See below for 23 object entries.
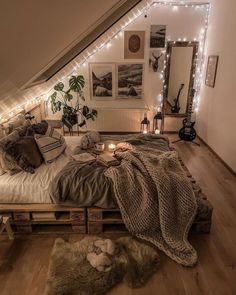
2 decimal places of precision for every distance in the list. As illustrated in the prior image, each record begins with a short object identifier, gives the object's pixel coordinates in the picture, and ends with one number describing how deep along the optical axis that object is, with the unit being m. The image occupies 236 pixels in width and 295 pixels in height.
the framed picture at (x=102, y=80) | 4.67
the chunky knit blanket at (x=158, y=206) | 2.01
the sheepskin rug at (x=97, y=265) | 1.68
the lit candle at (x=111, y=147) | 2.84
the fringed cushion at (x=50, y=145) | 2.46
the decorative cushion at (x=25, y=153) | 2.22
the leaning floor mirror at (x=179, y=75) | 4.54
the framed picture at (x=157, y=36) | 4.41
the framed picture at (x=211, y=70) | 3.92
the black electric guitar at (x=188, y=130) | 4.52
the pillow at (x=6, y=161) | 2.19
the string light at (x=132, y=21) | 4.09
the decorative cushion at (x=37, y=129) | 2.60
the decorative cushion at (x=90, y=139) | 2.95
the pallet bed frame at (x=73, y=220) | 2.11
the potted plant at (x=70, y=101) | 4.40
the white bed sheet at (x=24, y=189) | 2.11
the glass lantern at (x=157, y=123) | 4.66
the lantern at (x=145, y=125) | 4.59
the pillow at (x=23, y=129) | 2.53
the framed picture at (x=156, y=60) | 4.56
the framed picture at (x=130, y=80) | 4.68
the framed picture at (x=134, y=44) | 4.46
